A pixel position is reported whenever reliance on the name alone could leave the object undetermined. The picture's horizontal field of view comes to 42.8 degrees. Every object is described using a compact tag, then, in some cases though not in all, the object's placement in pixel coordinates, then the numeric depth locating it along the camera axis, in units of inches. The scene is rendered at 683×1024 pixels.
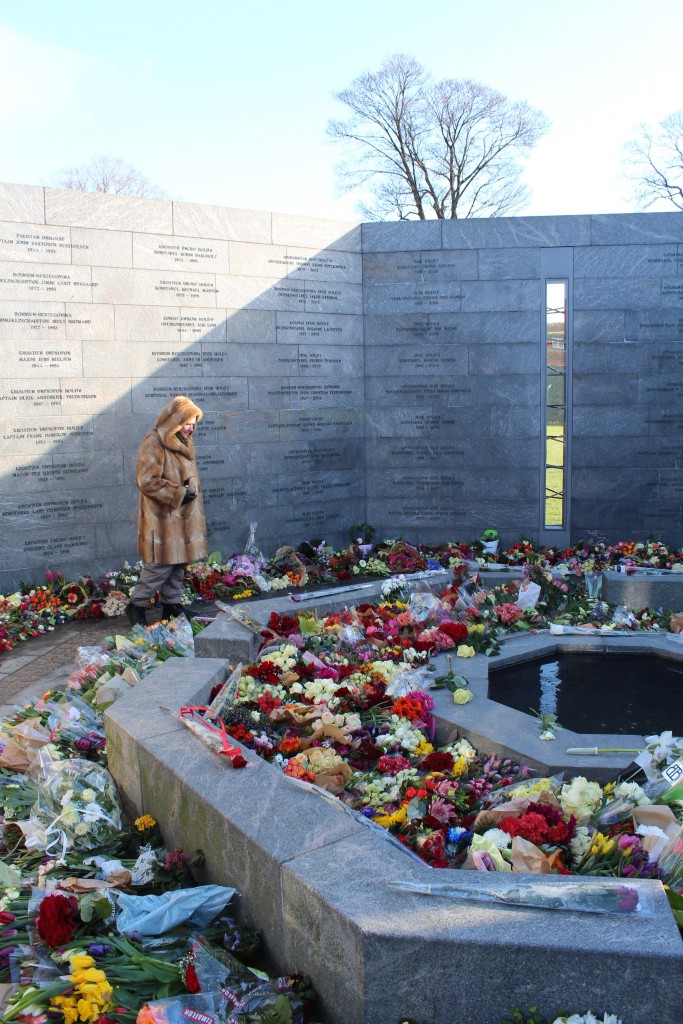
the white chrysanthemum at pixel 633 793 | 132.6
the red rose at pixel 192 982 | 103.0
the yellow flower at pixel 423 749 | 164.7
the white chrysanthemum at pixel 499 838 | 121.4
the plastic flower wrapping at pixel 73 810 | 143.9
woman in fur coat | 280.5
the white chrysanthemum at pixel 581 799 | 130.2
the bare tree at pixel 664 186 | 1031.6
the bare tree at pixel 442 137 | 1099.3
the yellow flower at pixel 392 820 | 135.3
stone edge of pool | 89.2
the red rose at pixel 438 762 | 153.6
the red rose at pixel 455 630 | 216.1
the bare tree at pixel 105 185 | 1187.1
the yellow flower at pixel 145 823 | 144.3
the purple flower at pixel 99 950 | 112.2
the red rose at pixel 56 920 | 115.0
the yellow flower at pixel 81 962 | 108.3
